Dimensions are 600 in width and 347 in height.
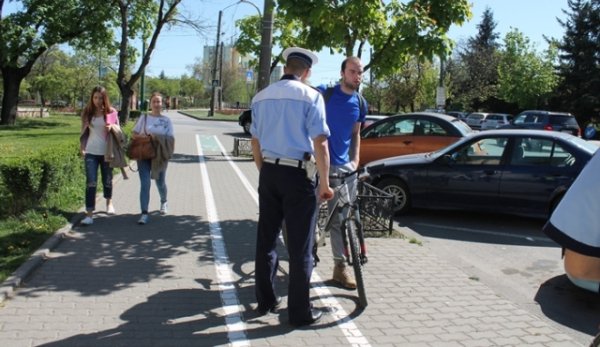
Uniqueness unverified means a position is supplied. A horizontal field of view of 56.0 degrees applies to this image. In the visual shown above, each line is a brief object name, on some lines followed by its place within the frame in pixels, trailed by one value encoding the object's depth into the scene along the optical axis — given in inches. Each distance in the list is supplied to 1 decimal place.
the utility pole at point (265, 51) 392.8
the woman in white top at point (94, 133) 299.1
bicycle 191.6
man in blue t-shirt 212.1
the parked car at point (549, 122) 1018.7
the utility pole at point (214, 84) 1925.4
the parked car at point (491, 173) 329.4
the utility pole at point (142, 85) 1103.3
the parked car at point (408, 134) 481.1
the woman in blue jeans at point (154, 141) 307.7
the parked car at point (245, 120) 1072.8
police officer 166.6
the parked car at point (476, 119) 1625.0
